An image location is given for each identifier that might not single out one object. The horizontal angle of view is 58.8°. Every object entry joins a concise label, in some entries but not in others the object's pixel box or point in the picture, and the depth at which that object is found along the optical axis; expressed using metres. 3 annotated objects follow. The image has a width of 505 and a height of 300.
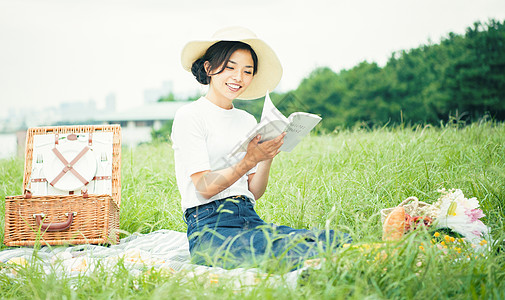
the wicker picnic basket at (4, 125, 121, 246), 3.10
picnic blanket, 1.86
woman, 2.23
